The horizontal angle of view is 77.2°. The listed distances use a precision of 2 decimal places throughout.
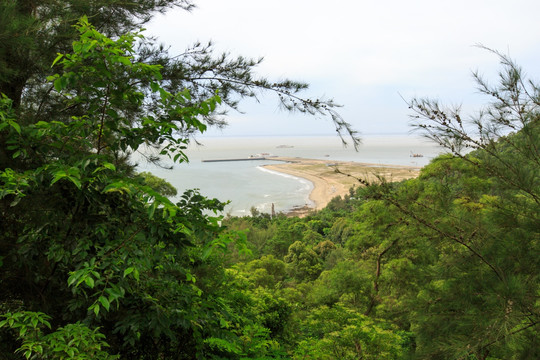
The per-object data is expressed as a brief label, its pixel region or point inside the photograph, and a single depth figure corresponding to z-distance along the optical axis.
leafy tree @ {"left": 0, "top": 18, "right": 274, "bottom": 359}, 1.46
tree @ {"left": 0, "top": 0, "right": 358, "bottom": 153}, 2.22
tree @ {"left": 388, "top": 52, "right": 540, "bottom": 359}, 2.53
